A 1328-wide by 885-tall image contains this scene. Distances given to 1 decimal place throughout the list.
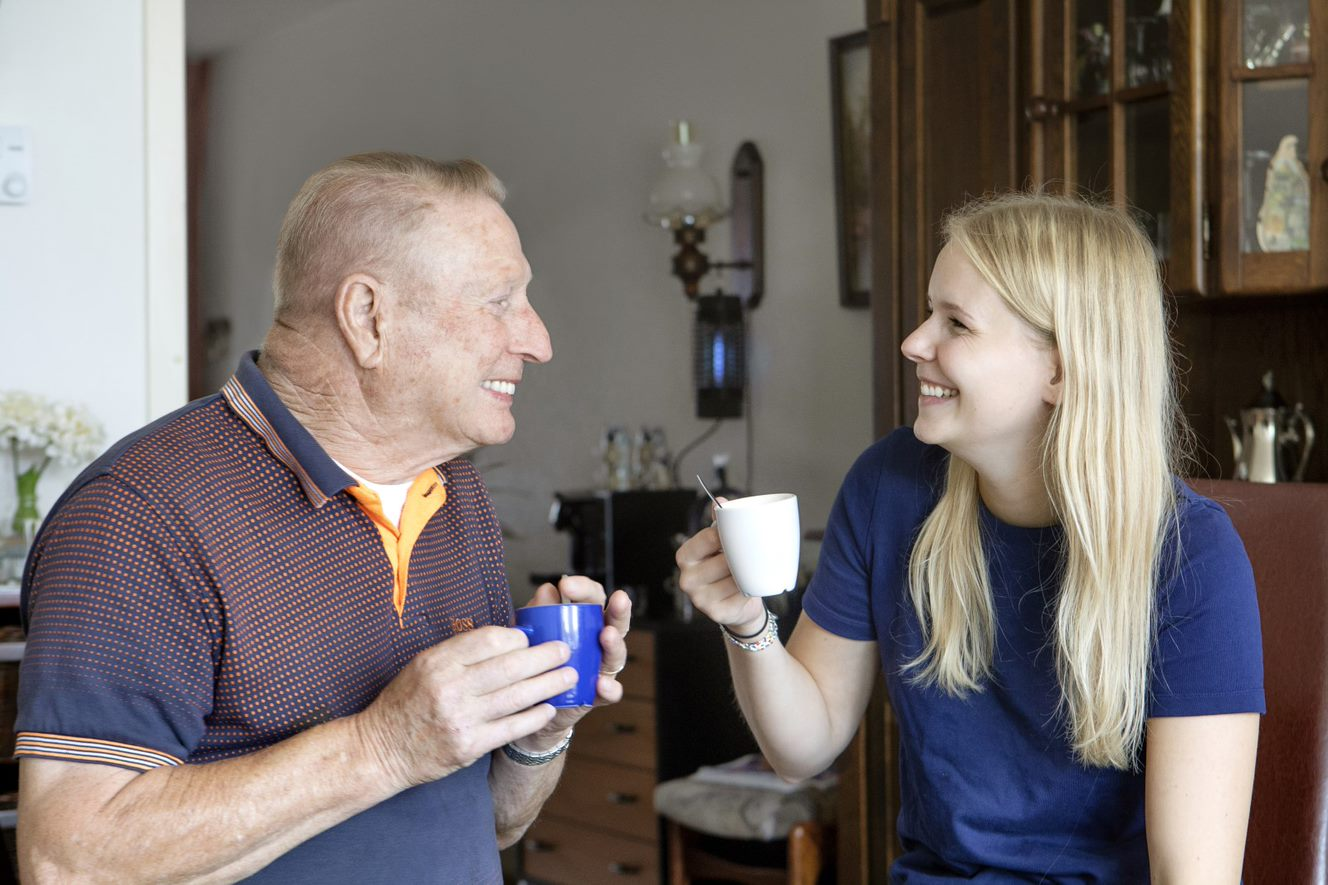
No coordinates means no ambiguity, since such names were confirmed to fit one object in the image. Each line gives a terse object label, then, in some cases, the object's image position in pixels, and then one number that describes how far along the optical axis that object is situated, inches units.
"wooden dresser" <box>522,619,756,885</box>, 130.9
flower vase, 91.0
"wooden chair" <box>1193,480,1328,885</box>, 53.2
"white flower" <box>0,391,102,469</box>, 89.7
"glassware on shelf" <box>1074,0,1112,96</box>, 94.0
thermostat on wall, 94.0
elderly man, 39.7
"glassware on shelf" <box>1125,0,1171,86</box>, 90.6
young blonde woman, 50.9
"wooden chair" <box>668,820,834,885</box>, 111.3
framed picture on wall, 134.2
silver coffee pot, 93.2
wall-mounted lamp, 146.3
